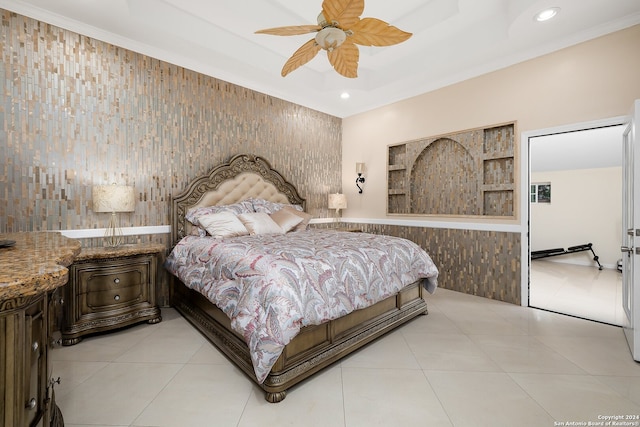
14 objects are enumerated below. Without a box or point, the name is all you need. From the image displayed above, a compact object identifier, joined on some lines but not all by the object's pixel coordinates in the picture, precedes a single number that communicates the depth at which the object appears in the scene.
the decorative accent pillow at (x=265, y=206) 3.80
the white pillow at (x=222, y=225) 3.09
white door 2.15
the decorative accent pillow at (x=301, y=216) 3.88
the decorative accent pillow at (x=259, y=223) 3.27
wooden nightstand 2.44
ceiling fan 1.99
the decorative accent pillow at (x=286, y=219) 3.64
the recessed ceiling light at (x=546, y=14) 2.60
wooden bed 1.88
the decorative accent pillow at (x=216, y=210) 3.31
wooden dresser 0.78
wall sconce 5.00
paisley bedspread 1.71
